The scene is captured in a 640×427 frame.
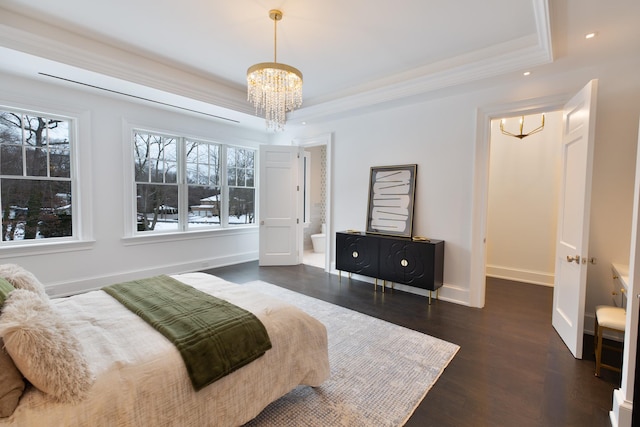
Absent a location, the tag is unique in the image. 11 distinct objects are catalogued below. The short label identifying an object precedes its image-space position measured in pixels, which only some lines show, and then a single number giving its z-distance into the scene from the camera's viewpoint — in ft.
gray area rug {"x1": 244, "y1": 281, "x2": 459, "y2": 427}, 5.98
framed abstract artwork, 13.73
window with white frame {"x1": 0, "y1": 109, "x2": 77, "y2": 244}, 11.37
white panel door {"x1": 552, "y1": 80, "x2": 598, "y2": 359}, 7.91
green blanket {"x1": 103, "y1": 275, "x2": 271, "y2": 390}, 4.75
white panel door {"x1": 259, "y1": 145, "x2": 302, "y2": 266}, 18.38
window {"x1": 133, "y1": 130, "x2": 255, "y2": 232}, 15.19
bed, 3.81
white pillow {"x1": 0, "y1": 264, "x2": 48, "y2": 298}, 5.57
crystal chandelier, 8.54
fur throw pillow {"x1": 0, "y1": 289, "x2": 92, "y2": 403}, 3.65
